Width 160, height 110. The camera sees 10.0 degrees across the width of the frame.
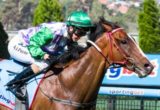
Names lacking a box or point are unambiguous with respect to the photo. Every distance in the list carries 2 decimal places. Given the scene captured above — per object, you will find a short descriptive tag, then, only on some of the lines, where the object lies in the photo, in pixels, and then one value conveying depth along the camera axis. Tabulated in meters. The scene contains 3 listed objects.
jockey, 10.18
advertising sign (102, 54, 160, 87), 19.36
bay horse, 9.96
